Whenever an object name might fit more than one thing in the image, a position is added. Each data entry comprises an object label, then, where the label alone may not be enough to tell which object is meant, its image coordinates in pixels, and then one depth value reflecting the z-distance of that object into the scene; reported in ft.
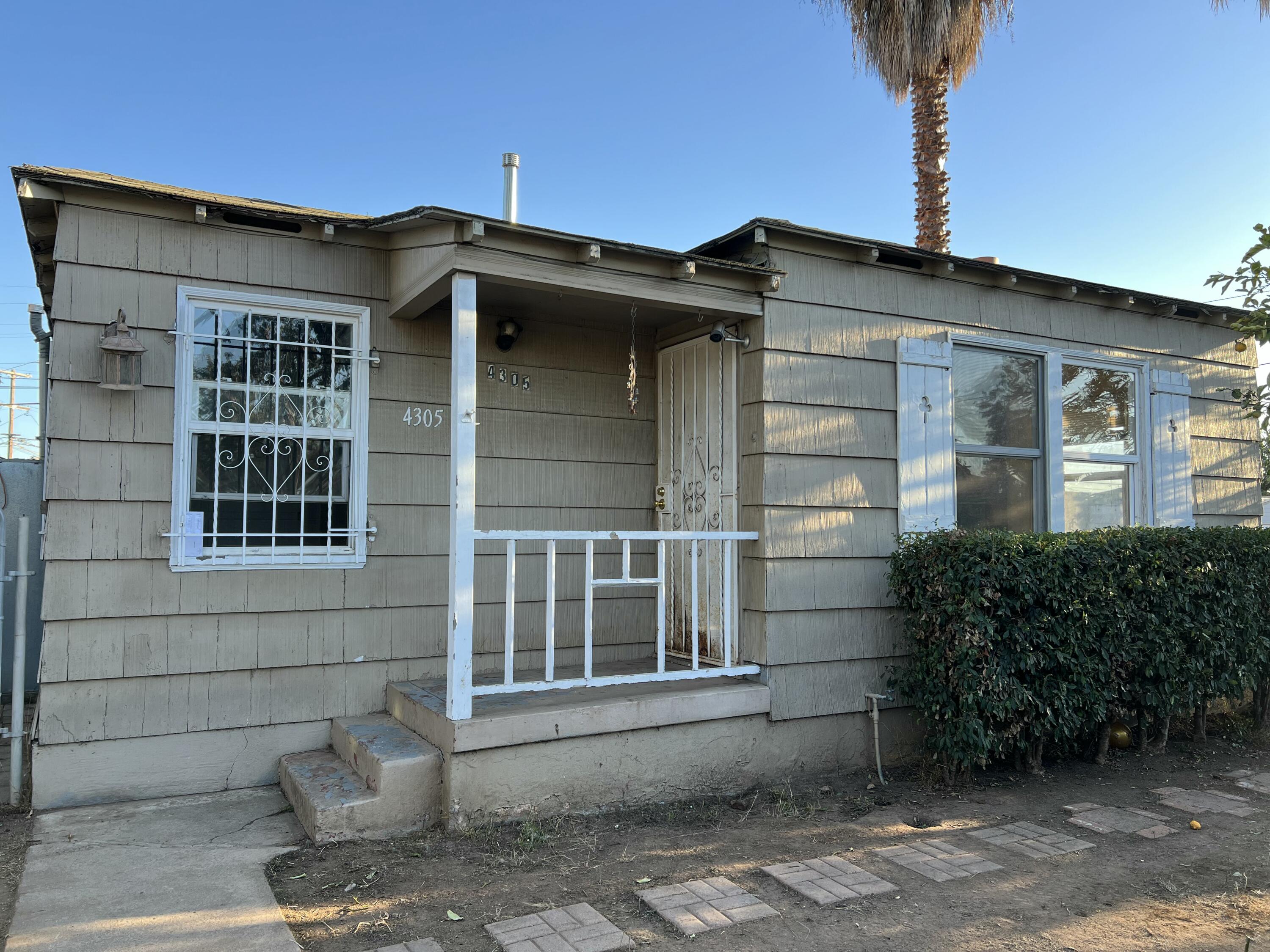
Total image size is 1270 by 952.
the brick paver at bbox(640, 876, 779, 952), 8.81
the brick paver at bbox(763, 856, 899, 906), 9.56
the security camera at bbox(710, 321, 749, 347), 14.16
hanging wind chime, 14.66
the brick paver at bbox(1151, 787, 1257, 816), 12.89
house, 12.07
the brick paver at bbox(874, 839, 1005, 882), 10.26
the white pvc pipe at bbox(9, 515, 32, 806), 12.07
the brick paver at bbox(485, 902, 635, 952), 8.20
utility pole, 103.81
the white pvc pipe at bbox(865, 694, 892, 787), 14.29
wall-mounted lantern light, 11.93
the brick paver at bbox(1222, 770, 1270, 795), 14.05
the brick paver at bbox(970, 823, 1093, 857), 11.13
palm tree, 26.32
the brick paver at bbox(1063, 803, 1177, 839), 11.93
